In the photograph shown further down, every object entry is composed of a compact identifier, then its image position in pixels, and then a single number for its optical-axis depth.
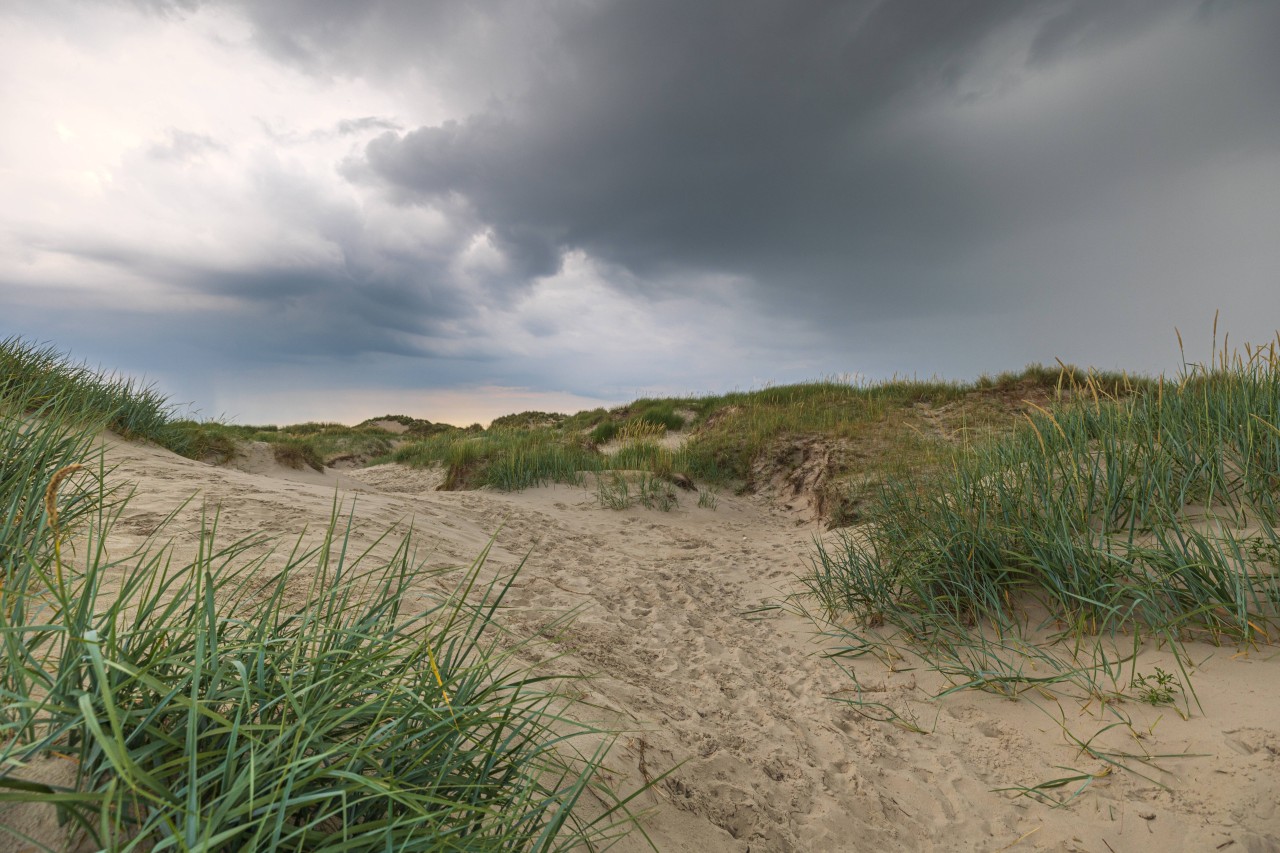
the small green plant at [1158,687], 2.89
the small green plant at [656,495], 8.88
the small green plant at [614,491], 8.73
